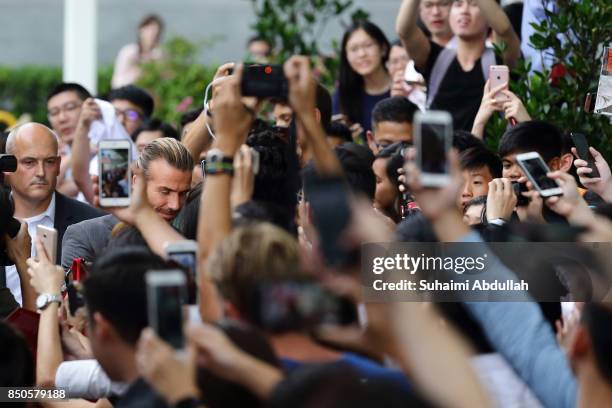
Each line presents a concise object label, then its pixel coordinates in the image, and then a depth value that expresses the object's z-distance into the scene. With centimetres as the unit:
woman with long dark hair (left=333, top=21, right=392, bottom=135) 1636
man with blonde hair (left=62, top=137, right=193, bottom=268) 1172
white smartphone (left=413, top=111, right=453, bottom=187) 596
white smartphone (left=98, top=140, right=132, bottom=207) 955
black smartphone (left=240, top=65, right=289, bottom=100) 773
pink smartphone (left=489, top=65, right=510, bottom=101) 1310
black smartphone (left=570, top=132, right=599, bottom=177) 1118
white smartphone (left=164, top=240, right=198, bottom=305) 777
